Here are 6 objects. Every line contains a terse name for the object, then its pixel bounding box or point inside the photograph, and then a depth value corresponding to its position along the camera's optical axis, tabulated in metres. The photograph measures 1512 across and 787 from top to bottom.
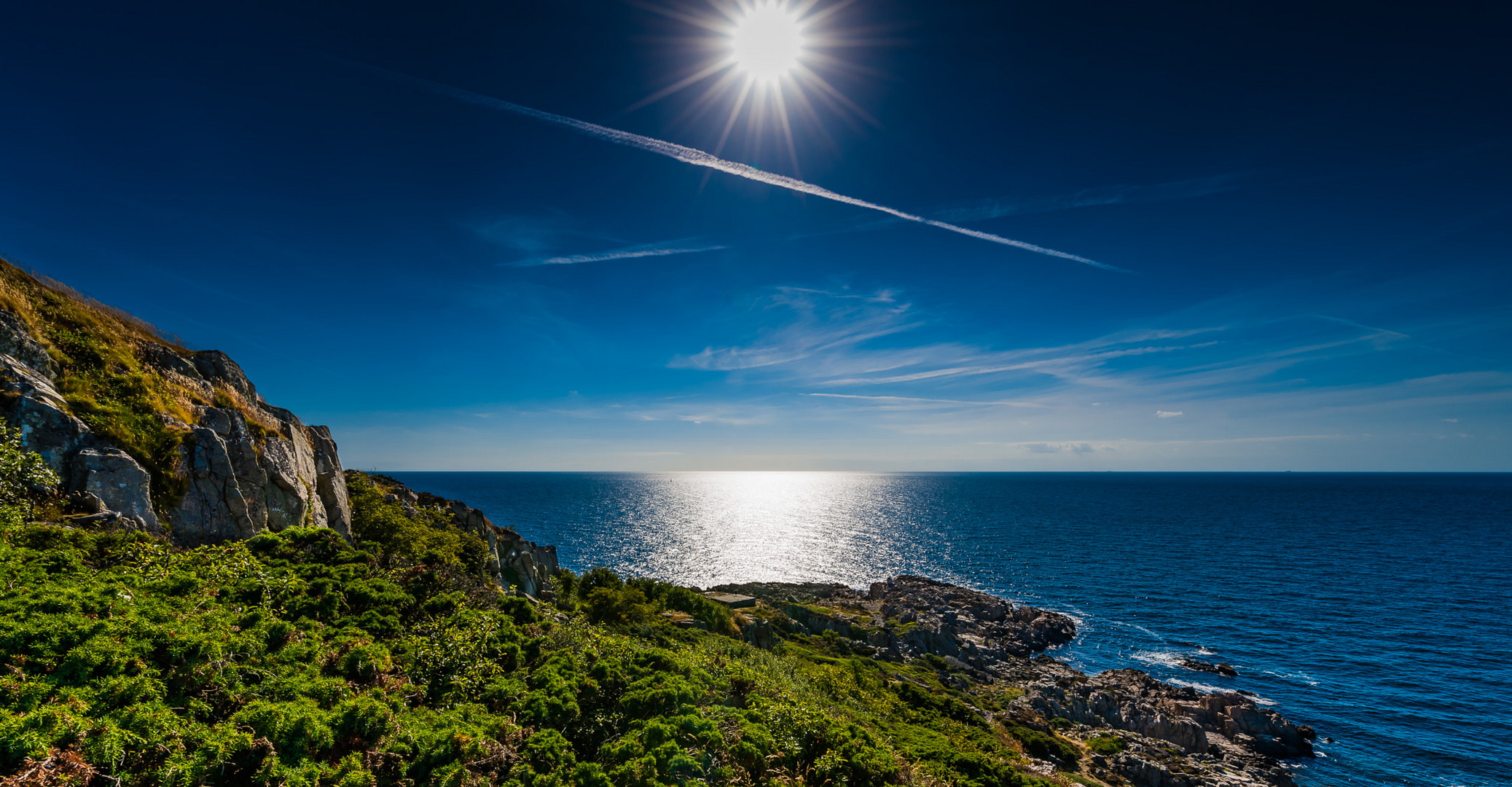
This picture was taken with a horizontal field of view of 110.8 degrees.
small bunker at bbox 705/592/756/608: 67.38
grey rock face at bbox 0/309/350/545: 18.14
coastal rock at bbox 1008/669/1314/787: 38.88
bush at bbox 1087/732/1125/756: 41.09
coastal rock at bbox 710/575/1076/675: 63.44
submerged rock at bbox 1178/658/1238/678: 56.84
